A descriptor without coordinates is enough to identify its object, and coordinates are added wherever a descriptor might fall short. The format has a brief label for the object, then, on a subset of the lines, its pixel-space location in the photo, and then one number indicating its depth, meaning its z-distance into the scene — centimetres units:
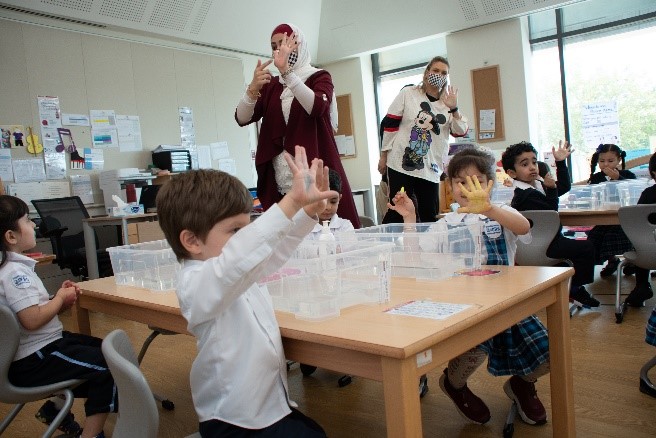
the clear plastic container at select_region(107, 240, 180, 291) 190
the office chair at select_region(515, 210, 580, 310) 312
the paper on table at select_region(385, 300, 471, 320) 123
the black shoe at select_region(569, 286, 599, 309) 349
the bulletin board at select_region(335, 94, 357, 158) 857
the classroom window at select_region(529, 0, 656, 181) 657
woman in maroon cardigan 260
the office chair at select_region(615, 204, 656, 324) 292
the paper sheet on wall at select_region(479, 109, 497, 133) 717
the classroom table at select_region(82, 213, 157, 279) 484
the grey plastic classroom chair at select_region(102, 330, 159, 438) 103
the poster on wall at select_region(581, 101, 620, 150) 684
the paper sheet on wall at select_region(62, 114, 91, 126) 577
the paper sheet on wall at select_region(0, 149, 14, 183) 527
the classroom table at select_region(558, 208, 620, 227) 317
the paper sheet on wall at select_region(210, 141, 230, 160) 723
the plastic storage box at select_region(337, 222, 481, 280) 167
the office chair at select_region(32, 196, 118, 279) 493
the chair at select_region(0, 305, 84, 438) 170
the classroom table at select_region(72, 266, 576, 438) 106
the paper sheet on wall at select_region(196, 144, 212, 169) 705
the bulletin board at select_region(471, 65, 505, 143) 711
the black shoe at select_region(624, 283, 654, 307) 343
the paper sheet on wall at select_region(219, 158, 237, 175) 732
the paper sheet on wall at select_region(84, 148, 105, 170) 595
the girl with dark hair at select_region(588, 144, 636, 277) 411
